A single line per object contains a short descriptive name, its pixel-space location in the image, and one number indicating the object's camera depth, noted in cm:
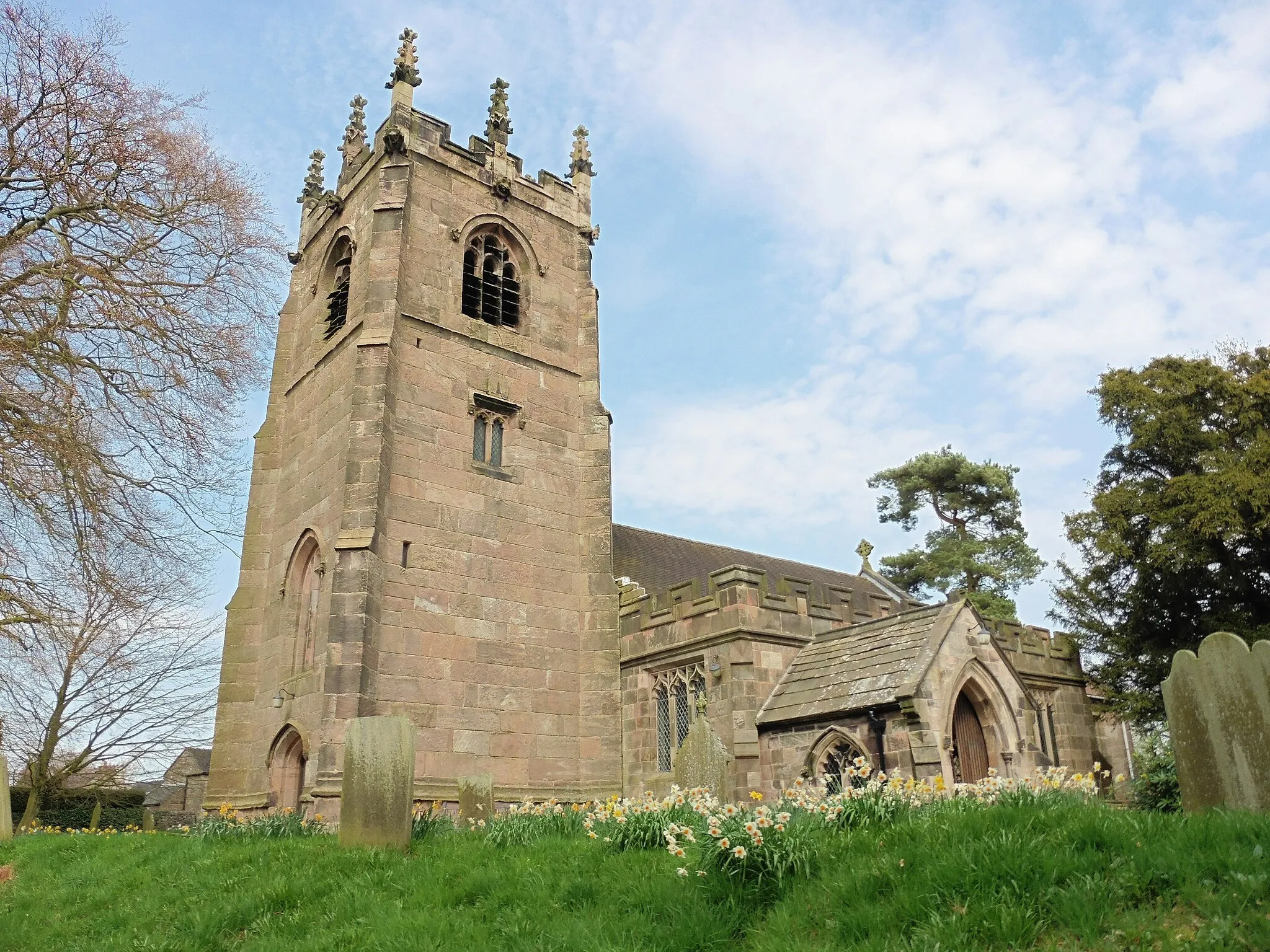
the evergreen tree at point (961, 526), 3412
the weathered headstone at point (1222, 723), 640
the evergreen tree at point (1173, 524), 1948
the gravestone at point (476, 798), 1109
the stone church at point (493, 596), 1448
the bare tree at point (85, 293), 727
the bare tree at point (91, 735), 2839
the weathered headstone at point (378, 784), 868
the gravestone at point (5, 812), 1298
